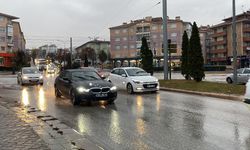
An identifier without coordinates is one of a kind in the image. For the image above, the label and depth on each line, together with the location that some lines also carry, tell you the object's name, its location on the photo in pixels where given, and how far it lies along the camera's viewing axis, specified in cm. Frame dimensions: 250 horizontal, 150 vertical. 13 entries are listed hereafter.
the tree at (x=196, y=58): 1642
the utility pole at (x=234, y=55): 1512
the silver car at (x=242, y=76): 1955
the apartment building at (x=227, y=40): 7004
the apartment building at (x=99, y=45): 11722
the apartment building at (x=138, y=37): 7937
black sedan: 1016
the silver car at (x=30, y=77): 2166
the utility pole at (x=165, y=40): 1878
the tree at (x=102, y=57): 9101
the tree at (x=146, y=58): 2143
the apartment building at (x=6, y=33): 7494
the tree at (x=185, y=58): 1774
